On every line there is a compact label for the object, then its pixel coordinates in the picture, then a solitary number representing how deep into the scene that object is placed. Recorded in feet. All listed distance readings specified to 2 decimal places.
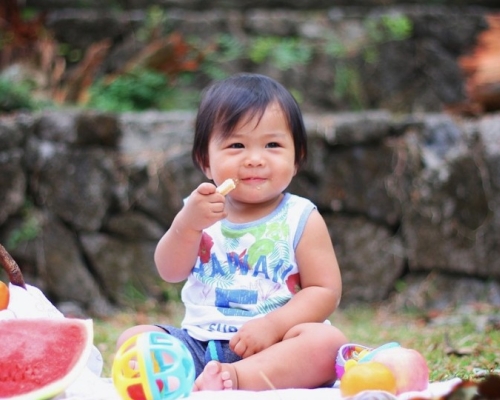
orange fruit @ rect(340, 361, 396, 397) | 3.83
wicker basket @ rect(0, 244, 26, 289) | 4.25
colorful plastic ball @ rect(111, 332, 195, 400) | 3.81
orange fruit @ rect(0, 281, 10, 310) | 4.19
